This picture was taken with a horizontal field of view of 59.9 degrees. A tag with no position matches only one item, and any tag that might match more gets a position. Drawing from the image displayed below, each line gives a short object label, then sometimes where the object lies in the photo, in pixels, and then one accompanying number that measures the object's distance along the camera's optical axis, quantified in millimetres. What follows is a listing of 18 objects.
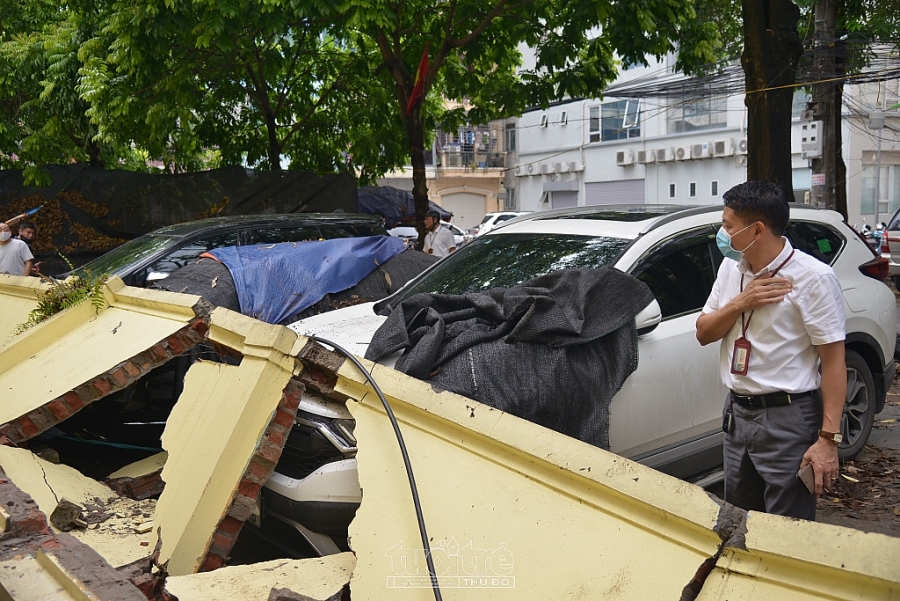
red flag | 9648
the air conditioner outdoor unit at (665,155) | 30312
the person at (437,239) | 9719
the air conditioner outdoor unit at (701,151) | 28828
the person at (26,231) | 9656
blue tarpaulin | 6008
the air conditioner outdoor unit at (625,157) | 31938
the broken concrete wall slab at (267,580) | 2637
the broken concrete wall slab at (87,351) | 3973
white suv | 3436
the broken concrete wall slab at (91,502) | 3436
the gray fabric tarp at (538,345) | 3623
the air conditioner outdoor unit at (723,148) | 28031
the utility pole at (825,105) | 11812
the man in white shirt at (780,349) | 2846
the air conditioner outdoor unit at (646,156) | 31106
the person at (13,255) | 9008
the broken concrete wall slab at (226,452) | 3148
